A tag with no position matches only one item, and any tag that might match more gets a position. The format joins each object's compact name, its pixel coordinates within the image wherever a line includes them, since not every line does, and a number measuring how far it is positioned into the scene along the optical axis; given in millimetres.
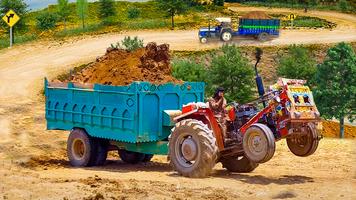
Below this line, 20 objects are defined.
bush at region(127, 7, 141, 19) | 60262
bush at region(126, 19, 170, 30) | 48281
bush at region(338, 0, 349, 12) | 64019
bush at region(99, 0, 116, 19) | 57562
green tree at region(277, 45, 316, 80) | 30750
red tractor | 12875
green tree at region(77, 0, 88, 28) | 57131
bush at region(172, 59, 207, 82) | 27672
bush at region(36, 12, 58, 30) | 55625
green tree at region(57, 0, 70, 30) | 58719
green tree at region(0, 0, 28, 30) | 46969
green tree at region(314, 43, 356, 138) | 27594
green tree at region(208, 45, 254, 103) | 28750
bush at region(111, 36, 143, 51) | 30338
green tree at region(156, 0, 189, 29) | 48688
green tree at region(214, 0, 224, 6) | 65250
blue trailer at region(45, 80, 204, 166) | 14719
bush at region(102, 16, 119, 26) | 49812
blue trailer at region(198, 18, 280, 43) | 41781
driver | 13875
